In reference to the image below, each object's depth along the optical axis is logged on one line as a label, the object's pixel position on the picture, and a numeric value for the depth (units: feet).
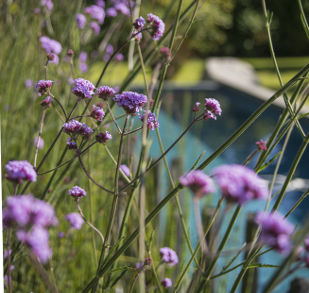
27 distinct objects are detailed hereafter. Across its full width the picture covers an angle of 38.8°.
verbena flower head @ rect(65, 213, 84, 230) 3.69
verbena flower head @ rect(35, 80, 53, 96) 2.34
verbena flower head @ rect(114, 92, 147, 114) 2.16
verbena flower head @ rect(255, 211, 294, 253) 1.18
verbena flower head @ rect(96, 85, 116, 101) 2.33
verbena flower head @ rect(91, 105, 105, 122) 2.29
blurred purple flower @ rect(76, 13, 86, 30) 5.00
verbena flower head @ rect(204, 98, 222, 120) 2.35
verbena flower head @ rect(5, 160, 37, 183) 1.50
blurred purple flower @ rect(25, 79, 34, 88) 6.70
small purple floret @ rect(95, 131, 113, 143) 2.16
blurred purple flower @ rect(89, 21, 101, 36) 5.71
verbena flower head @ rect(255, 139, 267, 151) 2.30
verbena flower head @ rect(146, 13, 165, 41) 2.56
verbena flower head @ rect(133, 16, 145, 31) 2.54
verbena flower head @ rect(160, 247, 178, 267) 2.84
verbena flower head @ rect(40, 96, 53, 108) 2.45
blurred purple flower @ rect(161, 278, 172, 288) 3.04
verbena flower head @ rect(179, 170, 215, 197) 1.41
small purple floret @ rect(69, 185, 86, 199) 2.28
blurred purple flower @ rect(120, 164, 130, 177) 3.12
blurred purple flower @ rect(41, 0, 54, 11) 4.84
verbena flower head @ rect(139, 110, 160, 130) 2.21
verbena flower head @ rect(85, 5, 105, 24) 5.31
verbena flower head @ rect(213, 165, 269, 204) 1.24
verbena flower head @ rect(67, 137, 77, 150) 2.18
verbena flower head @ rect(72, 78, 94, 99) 2.17
